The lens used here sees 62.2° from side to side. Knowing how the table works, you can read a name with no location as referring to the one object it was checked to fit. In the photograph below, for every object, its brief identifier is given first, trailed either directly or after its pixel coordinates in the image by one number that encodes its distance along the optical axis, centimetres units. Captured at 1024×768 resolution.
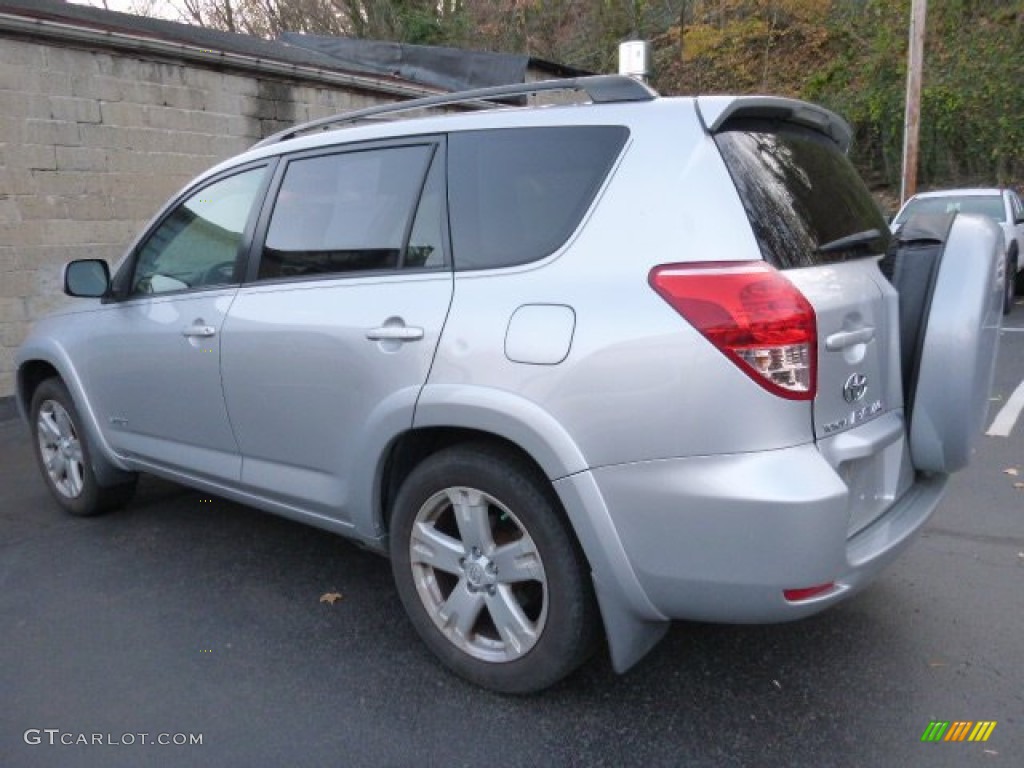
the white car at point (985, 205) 1141
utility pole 1529
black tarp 1399
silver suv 223
